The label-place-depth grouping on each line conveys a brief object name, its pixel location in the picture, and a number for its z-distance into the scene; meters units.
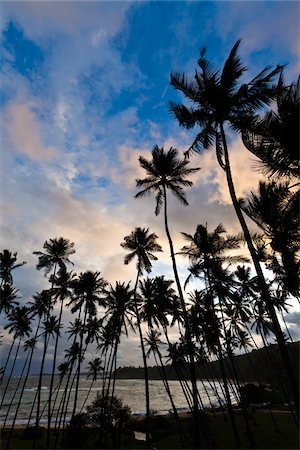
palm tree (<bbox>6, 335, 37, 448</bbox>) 46.91
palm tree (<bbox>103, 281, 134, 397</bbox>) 31.11
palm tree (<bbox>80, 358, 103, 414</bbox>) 57.13
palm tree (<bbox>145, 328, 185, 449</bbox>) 42.76
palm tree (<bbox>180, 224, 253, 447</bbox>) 23.58
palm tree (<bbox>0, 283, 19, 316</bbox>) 31.91
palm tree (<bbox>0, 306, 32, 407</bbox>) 38.56
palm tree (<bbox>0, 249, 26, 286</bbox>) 31.24
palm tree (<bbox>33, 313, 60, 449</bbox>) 37.76
